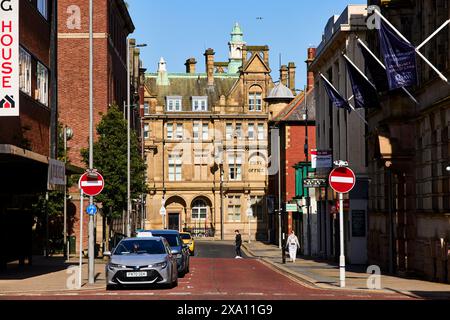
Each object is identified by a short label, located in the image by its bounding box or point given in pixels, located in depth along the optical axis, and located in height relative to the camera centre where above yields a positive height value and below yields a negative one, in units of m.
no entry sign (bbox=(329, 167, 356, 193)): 30.20 +1.16
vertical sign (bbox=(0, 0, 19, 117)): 34.19 +5.20
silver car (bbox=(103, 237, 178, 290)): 28.45 -1.13
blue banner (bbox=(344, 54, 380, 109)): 39.94 +4.80
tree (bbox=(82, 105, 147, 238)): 60.06 +3.52
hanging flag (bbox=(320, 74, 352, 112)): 45.88 +5.13
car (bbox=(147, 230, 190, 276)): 37.28 -0.83
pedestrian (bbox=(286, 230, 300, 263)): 56.38 -1.12
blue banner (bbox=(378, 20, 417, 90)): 31.31 +4.64
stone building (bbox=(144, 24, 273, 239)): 120.75 +7.88
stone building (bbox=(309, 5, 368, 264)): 52.00 +4.63
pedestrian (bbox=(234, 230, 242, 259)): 66.94 -1.24
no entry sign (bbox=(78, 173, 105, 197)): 31.95 +1.16
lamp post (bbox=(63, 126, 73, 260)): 56.67 +3.63
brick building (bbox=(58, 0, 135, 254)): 70.75 +10.17
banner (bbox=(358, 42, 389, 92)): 37.16 +5.06
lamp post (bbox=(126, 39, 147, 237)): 58.87 +2.89
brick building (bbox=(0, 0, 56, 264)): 39.06 +3.91
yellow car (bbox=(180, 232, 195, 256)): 68.36 -0.96
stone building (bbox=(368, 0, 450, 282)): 33.88 +2.19
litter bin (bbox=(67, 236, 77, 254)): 64.44 -1.17
